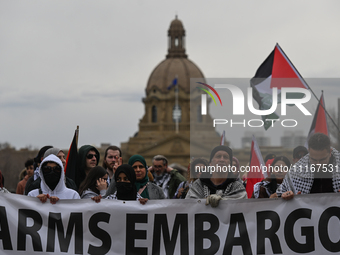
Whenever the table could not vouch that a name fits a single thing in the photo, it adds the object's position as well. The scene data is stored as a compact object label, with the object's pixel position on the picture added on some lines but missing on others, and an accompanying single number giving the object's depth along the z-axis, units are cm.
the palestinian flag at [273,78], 1101
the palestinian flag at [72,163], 973
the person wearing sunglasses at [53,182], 805
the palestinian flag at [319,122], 1070
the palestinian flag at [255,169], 1102
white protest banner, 774
